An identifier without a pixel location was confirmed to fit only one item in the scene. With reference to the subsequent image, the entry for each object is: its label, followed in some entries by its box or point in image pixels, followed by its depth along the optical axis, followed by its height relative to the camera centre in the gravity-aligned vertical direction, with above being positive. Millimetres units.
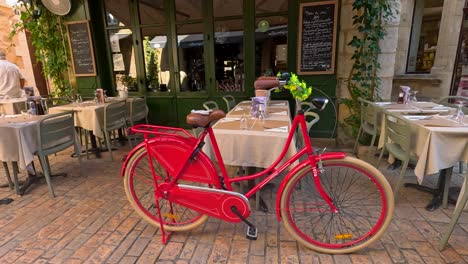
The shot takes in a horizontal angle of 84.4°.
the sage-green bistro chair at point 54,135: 2676 -636
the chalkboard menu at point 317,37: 3977 +526
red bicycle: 1744 -825
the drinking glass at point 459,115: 2341 -431
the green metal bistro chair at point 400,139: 2314 -641
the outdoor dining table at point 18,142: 2561 -633
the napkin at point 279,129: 2127 -465
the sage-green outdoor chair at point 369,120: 3238 -642
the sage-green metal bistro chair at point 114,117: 3734 -622
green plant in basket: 2002 -138
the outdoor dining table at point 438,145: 2100 -618
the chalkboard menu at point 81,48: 4977 +546
